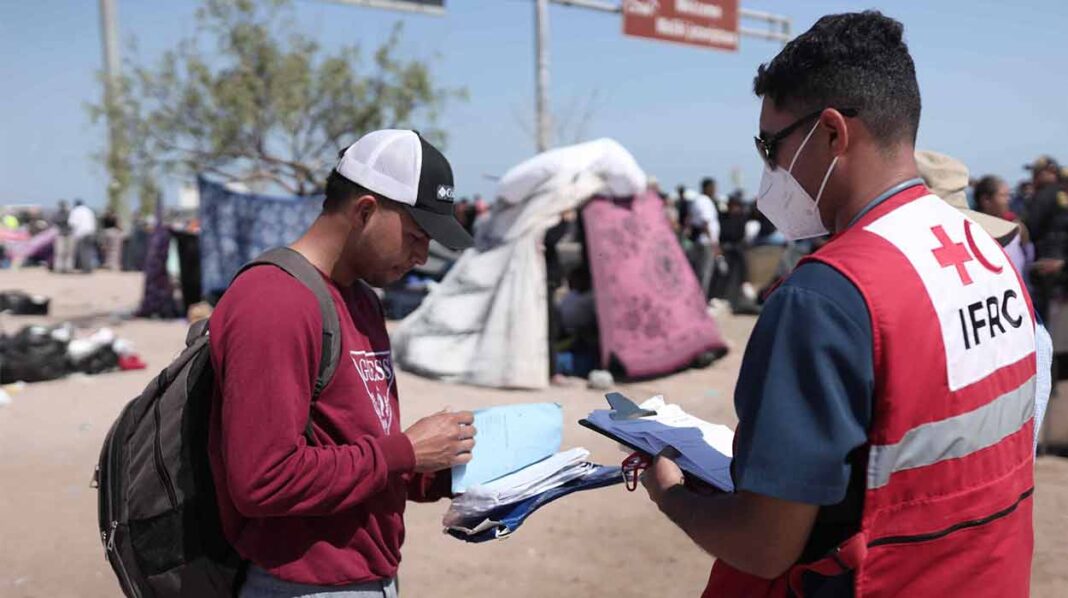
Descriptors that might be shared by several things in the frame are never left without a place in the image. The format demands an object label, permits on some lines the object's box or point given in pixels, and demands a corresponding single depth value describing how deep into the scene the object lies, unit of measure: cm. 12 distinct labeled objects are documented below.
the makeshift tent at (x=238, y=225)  1198
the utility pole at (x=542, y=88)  1786
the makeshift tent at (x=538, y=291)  870
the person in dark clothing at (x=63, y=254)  2155
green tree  1219
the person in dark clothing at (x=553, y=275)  881
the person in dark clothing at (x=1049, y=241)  623
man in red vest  127
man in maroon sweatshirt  169
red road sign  1675
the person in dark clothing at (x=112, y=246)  2211
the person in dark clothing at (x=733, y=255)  1488
